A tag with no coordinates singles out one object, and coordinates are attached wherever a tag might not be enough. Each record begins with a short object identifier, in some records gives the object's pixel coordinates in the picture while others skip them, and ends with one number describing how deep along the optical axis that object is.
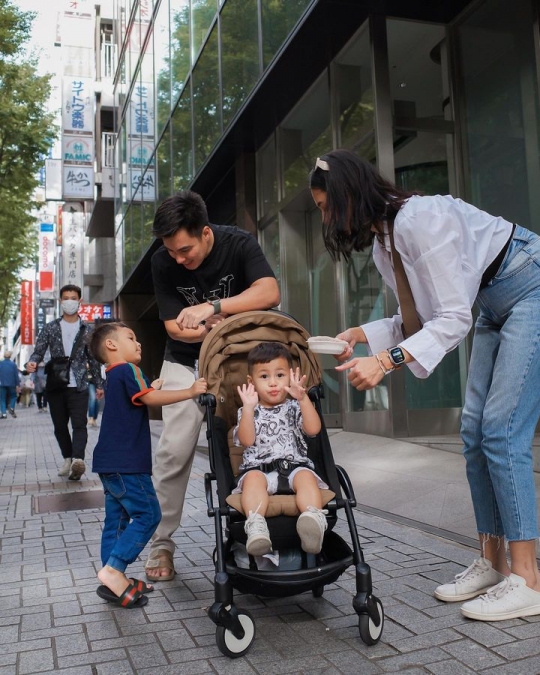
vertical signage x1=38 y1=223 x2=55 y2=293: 45.12
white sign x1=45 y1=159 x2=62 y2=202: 31.13
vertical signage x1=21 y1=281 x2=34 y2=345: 49.19
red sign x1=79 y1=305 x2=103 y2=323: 28.09
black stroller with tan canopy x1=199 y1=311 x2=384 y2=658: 2.60
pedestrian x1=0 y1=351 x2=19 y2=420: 19.80
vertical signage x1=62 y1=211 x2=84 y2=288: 34.03
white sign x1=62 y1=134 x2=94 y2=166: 26.52
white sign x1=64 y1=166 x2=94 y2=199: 27.28
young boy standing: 3.26
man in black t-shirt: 3.58
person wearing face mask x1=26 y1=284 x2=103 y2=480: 7.54
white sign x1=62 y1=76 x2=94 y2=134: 26.72
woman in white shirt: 2.60
